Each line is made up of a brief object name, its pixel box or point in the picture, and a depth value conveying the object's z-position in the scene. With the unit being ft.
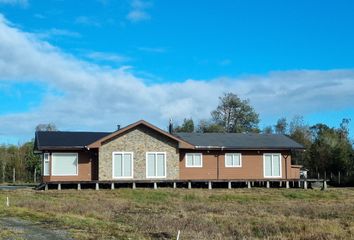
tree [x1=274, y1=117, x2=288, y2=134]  277.44
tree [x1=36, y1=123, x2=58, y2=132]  270.92
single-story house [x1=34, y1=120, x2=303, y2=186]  125.08
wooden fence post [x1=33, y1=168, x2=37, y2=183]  182.60
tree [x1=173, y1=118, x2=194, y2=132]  269.85
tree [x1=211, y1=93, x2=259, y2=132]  261.44
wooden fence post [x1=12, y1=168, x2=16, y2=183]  181.37
